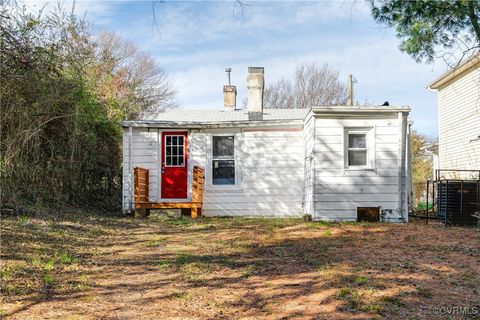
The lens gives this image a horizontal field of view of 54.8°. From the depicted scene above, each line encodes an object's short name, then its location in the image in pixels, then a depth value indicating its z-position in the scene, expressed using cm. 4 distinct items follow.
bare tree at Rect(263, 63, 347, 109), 3117
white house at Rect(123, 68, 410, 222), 1290
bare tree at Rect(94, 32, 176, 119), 2505
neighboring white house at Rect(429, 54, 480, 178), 1697
